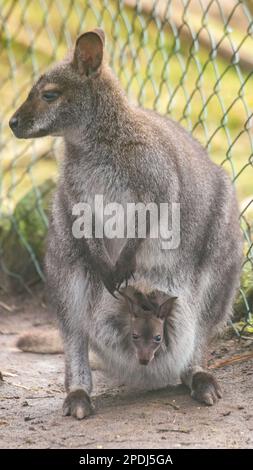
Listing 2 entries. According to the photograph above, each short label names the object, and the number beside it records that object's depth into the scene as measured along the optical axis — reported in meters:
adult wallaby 9.56
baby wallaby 9.48
